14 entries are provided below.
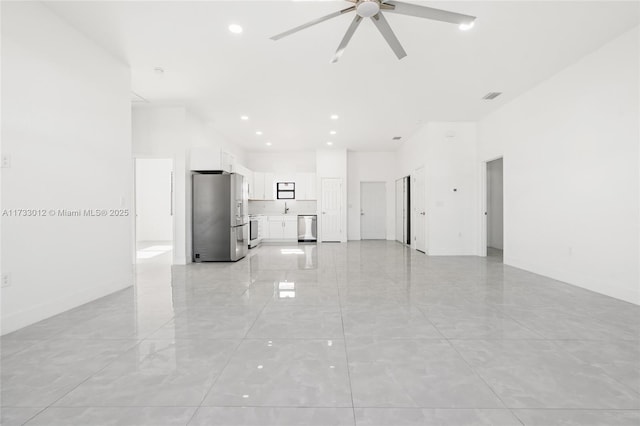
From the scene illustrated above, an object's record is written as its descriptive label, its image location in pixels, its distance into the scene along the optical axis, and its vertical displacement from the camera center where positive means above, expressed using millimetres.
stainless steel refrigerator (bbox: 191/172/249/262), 5871 -132
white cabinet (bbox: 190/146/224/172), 5871 +1010
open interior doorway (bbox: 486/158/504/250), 7700 +191
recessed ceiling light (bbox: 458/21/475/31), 2594 +1727
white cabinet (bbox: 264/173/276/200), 9422 +755
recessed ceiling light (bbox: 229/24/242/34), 3184 +1953
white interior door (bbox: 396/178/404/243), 9188 -15
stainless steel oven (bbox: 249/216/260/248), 7930 -582
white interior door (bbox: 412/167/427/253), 7086 -52
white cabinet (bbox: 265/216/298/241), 9188 -552
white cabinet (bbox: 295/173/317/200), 9477 +781
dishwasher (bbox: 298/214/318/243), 9266 -566
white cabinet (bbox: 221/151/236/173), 6084 +1022
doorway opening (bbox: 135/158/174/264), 10211 +307
